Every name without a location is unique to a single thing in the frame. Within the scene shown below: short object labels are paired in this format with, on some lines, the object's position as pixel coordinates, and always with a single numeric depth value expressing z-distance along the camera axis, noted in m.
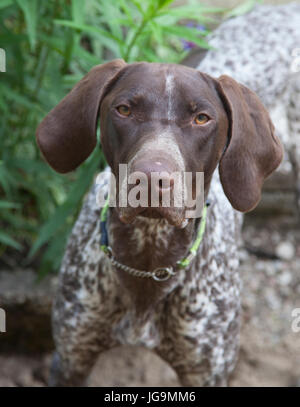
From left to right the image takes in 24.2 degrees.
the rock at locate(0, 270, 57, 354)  3.89
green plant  3.24
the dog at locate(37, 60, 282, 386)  2.43
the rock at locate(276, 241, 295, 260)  4.95
